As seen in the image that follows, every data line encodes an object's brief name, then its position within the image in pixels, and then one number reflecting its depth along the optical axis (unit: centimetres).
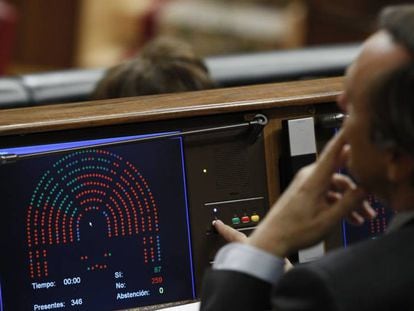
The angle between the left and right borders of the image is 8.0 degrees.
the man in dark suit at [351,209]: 446
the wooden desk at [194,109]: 493
